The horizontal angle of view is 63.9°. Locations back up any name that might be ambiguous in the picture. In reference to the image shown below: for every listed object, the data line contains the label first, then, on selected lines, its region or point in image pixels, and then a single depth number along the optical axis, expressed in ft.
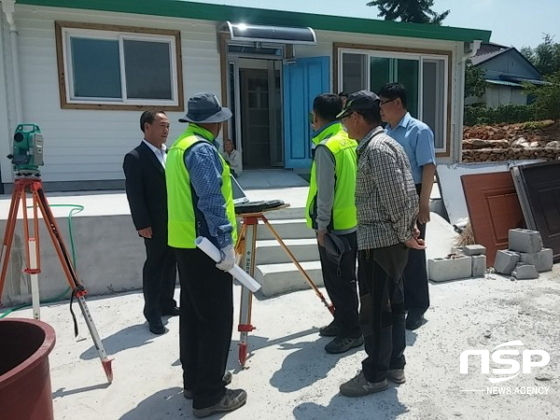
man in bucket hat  7.45
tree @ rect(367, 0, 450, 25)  94.94
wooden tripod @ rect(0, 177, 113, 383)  8.82
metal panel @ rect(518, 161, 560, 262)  17.37
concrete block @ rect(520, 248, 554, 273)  15.52
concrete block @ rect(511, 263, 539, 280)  15.02
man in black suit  11.62
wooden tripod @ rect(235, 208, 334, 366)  9.82
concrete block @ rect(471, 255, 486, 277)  15.29
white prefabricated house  21.45
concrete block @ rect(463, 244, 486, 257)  15.48
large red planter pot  4.99
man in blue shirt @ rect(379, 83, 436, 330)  10.91
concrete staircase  14.15
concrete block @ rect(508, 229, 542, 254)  15.64
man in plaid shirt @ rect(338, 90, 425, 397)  8.06
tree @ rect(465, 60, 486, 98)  73.36
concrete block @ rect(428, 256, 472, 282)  14.90
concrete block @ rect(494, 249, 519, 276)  15.37
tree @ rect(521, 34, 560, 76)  108.06
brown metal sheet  16.90
